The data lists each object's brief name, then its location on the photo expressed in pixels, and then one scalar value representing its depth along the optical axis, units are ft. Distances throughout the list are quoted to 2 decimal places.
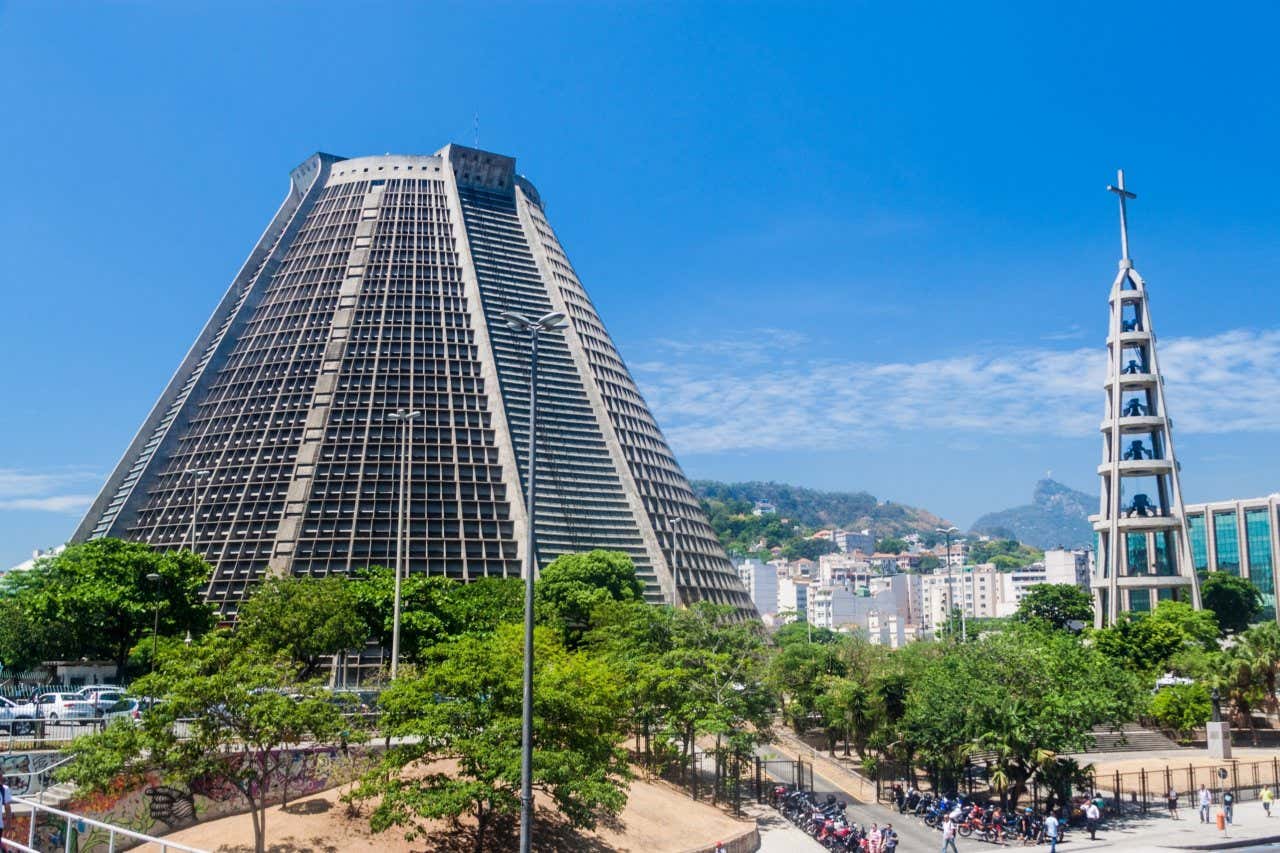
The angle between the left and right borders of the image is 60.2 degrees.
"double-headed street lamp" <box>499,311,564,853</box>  76.54
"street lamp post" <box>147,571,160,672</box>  172.96
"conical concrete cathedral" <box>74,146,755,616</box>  255.29
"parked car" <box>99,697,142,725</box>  120.57
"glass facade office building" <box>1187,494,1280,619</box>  394.73
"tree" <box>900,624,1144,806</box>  142.20
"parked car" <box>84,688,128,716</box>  132.71
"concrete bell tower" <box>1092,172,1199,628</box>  277.64
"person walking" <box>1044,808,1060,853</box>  120.16
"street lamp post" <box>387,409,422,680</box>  250.78
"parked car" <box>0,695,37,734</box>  118.01
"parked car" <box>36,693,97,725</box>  119.38
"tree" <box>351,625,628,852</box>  104.99
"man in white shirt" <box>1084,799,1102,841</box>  132.16
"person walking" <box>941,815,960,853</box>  118.52
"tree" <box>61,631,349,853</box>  98.12
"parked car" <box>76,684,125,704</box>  143.01
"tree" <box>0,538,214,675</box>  185.47
